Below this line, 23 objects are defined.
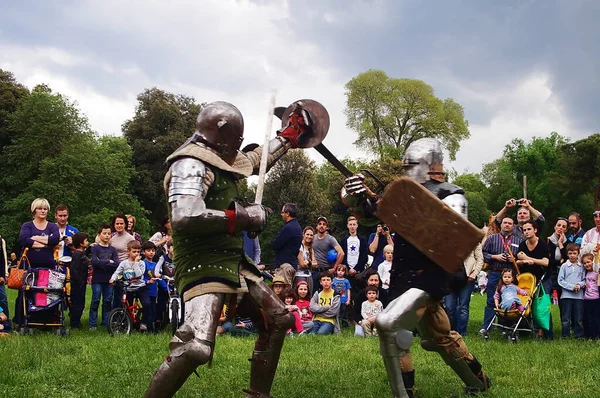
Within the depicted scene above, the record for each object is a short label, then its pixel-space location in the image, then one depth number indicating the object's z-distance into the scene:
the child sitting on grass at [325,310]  9.16
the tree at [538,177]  43.57
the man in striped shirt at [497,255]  8.91
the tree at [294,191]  36.66
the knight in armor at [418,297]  4.41
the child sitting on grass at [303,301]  9.37
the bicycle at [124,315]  8.53
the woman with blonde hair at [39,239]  8.35
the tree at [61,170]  30.81
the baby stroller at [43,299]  8.30
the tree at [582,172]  40.47
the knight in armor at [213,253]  3.86
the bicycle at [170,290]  8.34
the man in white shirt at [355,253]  10.51
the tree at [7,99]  33.72
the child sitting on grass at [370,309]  8.90
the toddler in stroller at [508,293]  8.45
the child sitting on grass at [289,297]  9.37
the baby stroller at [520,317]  8.37
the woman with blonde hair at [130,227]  10.08
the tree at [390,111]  44.53
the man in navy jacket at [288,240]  9.59
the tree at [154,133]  37.69
